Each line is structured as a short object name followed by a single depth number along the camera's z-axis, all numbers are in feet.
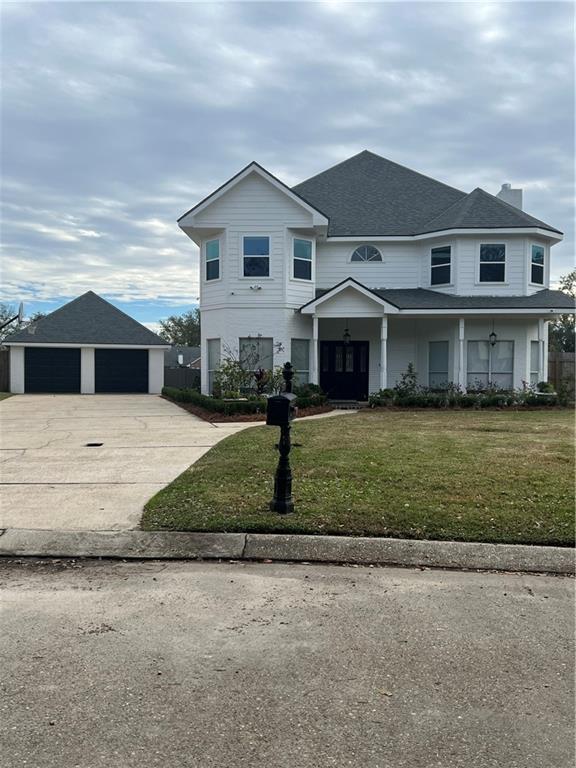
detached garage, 94.32
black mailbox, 20.72
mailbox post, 20.48
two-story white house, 66.39
